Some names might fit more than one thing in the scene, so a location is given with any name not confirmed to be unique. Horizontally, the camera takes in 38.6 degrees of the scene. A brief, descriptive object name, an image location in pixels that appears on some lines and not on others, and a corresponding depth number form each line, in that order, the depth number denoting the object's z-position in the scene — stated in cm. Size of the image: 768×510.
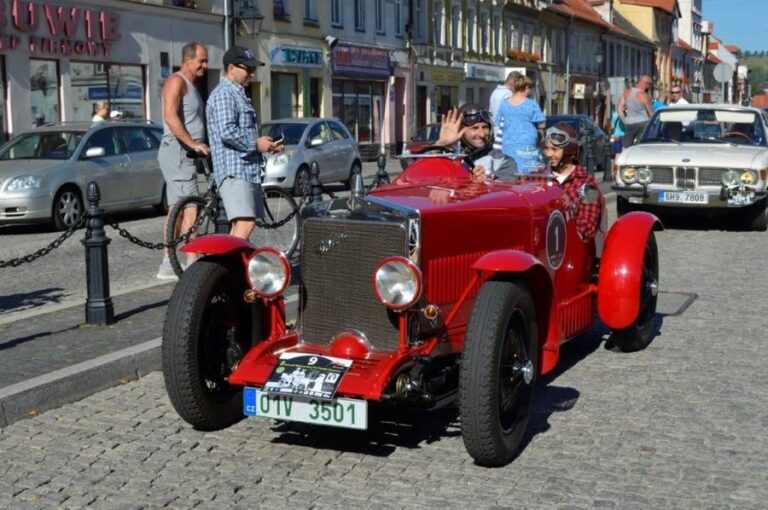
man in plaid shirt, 791
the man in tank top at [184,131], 905
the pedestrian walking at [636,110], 1856
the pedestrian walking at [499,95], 1041
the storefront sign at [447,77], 4569
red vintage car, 482
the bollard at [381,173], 1301
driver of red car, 695
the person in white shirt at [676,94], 2158
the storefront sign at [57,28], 2346
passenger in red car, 675
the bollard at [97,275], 758
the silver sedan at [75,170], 1503
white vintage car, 1369
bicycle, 945
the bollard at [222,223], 959
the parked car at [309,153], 2123
